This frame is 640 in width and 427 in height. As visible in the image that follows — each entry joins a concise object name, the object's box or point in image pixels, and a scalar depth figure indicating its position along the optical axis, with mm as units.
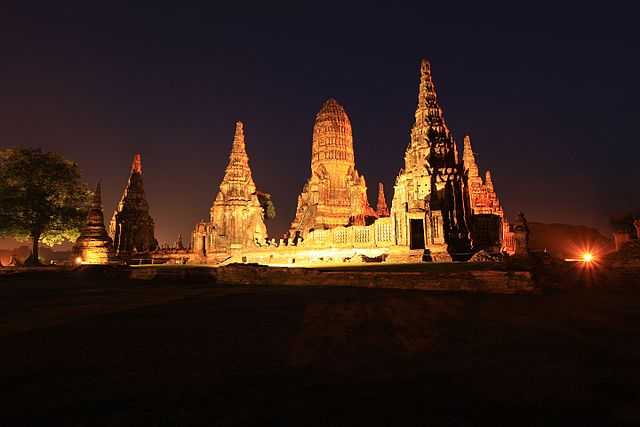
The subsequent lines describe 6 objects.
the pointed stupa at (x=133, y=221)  44569
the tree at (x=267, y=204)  54478
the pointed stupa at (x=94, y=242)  25562
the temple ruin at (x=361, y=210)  27875
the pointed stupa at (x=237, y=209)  42938
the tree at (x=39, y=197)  27062
